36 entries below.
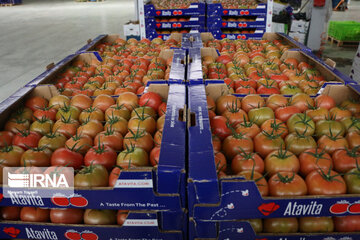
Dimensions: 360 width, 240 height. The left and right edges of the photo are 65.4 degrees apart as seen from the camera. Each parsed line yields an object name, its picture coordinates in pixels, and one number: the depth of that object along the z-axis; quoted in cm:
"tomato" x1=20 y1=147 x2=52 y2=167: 144
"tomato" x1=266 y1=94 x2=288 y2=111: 196
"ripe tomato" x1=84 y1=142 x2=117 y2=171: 144
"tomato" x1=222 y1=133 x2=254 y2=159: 152
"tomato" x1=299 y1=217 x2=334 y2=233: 124
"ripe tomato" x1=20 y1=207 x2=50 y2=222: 136
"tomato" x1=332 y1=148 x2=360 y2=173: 134
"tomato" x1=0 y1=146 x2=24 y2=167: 146
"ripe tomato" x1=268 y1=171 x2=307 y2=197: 123
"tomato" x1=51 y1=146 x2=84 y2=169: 143
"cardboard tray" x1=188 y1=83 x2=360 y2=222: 110
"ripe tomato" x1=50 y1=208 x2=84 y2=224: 132
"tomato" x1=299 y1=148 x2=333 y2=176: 136
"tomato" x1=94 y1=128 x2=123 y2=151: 158
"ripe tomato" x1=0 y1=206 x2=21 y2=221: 140
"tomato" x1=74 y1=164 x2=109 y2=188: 130
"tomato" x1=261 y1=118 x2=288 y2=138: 162
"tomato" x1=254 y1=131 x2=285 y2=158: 151
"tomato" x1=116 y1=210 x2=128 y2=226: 129
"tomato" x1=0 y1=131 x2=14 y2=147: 166
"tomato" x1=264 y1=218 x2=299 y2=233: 125
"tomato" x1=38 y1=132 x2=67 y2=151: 158
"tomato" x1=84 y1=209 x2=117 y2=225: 131
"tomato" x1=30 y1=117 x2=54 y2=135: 179
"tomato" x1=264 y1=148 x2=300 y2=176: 137
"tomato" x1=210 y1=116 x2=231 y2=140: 169
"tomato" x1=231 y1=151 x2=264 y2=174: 138
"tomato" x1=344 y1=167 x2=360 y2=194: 124
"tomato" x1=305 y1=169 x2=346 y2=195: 122
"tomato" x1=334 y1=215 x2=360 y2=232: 124
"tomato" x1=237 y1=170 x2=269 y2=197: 125
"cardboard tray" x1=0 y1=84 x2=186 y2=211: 113
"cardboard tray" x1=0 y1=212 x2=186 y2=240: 122
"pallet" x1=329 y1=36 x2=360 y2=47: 784
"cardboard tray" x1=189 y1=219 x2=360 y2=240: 117
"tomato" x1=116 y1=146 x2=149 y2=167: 143
